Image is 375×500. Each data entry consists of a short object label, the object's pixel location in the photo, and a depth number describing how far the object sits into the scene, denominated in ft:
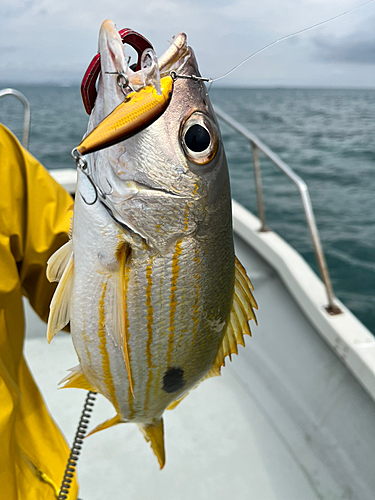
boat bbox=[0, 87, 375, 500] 1.98
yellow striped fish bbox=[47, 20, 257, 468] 0.73
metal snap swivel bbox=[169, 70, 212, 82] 0.67
